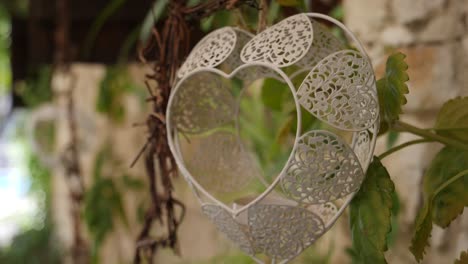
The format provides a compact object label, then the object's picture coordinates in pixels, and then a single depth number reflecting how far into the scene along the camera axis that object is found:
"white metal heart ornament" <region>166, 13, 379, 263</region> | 0.82
